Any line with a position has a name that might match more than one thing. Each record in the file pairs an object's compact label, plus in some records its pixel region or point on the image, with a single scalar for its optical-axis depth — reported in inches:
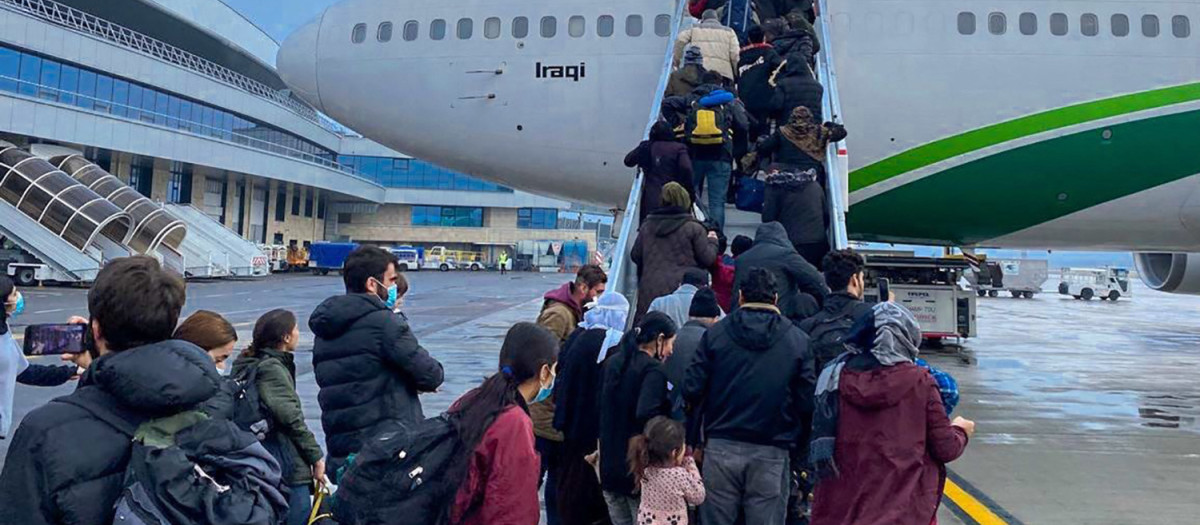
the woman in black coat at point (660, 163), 266.8
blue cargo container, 1866.4
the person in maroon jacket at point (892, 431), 127.8
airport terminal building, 1353.3
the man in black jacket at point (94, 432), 75.9
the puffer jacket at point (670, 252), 211.0
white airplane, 389.4
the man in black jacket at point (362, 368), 145.6
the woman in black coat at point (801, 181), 254.4
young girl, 138.1
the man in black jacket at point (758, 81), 315.0
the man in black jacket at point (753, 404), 141.6
